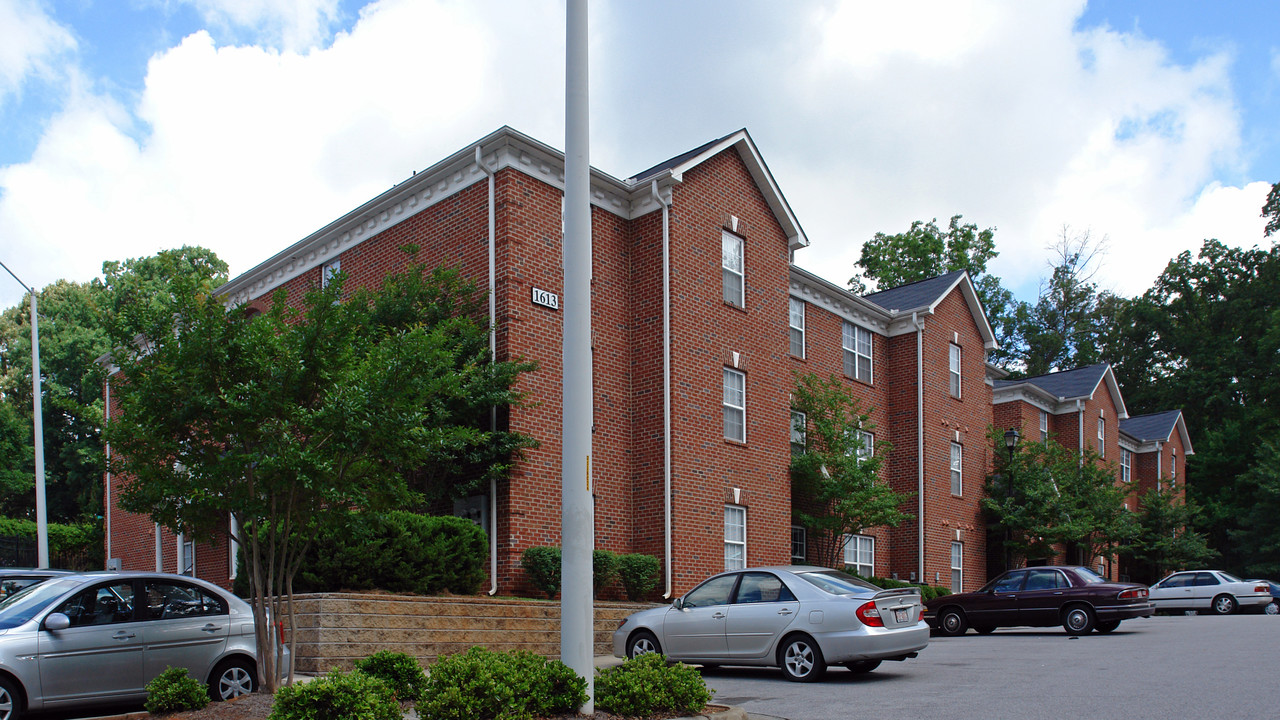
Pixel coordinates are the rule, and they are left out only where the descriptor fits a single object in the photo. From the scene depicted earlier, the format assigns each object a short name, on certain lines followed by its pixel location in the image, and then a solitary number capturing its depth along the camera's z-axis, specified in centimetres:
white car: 3127
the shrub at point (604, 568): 1812
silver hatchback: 927
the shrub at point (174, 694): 870
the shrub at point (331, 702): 706
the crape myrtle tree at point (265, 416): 906
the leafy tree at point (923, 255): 5634
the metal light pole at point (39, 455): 2153
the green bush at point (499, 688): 727
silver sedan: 1218
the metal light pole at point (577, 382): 782
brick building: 1881
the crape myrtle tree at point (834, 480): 2483
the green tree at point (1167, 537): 4466
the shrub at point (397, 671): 910
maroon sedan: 2017
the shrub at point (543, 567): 1742
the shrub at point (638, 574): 1877
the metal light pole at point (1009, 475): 2923
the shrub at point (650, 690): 809
